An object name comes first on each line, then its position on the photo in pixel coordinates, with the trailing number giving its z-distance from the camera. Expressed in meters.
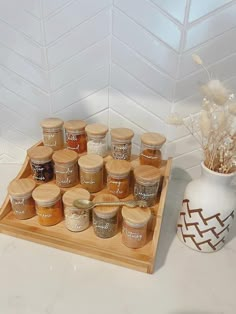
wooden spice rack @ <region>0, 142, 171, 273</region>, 0.65
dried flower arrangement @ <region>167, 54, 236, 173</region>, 0.56
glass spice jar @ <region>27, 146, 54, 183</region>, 0.74
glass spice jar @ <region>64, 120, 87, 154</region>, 0.79
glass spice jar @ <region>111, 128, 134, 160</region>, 0.75
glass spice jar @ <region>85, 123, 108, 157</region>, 0.76
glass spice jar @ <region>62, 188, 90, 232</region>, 0.67
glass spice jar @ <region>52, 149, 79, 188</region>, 0.72
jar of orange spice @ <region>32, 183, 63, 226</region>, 0.67
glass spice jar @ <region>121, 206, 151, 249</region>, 0.63
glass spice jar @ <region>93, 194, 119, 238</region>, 0.65
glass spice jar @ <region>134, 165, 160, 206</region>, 0.68
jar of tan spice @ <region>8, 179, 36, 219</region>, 0.69
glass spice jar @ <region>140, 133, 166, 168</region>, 0.74
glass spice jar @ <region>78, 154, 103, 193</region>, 0.71
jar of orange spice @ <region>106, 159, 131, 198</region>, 0.70
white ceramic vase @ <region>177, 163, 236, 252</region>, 0.62
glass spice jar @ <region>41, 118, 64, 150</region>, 0.79
